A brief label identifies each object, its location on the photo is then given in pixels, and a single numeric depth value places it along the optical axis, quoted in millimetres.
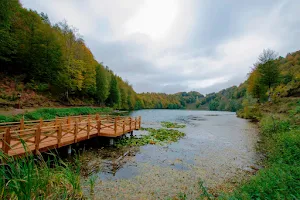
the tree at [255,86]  37906
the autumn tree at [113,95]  55562
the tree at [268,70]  33875
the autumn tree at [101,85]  45794
